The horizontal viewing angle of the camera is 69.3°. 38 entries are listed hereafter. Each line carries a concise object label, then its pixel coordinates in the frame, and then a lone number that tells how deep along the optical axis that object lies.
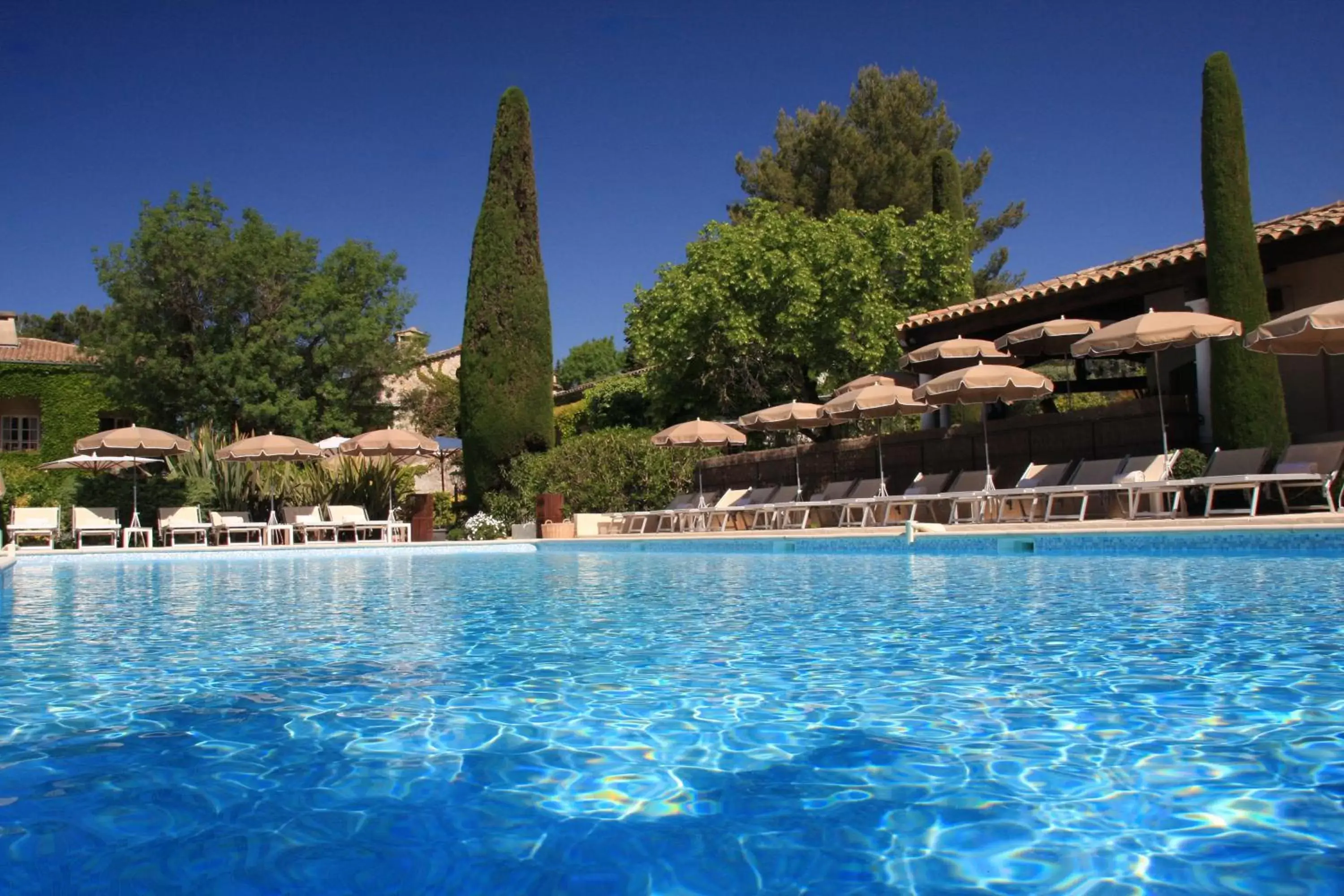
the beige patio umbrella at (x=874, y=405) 15.19
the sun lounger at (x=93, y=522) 17.89
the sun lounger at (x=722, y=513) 18.05
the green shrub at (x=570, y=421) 28.48
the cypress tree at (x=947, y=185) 22.34
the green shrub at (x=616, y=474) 20.50
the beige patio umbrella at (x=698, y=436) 17.97
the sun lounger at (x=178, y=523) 18.65
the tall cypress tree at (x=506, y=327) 22.77
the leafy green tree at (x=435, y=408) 32.75
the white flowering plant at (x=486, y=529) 20.59
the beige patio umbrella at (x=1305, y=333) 10.23
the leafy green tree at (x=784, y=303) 20.59
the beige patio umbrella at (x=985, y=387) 13.81
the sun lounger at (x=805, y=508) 16.39
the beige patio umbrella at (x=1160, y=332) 11.91
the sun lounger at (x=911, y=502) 15.05
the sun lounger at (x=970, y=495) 13.78
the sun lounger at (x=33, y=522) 17.28
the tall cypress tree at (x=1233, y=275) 12.62
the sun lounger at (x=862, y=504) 15.71
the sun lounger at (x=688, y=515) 18.30
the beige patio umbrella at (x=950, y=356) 15.52
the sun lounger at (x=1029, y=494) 13.40
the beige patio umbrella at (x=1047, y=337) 14.62
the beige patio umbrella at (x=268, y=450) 18.36
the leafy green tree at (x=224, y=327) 24.34
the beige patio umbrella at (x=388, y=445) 19.52
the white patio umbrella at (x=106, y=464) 18.73
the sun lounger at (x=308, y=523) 19.00
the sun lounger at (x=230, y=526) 18.83
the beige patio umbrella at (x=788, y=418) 17.23
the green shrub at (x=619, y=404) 26.39
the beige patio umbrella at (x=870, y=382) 17.03
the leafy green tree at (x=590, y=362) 54.72
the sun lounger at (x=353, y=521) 19.45
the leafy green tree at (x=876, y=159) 29.20
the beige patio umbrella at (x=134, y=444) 17.66
